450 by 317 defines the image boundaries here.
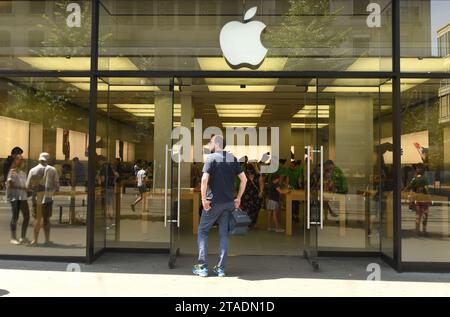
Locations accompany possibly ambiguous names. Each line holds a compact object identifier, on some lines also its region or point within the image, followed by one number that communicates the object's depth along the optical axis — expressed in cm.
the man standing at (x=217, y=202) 596
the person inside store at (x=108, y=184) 761
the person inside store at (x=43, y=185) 744
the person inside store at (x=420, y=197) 688
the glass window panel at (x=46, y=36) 707
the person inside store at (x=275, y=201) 1007
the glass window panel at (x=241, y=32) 737
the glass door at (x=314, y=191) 677
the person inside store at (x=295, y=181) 1069
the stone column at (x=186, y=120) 925
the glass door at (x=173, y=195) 669
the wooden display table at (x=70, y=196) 719
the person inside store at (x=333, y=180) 769
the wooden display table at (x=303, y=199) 790
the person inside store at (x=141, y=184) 796
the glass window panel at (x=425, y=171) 665
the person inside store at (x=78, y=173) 719
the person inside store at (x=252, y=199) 1056
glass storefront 679
